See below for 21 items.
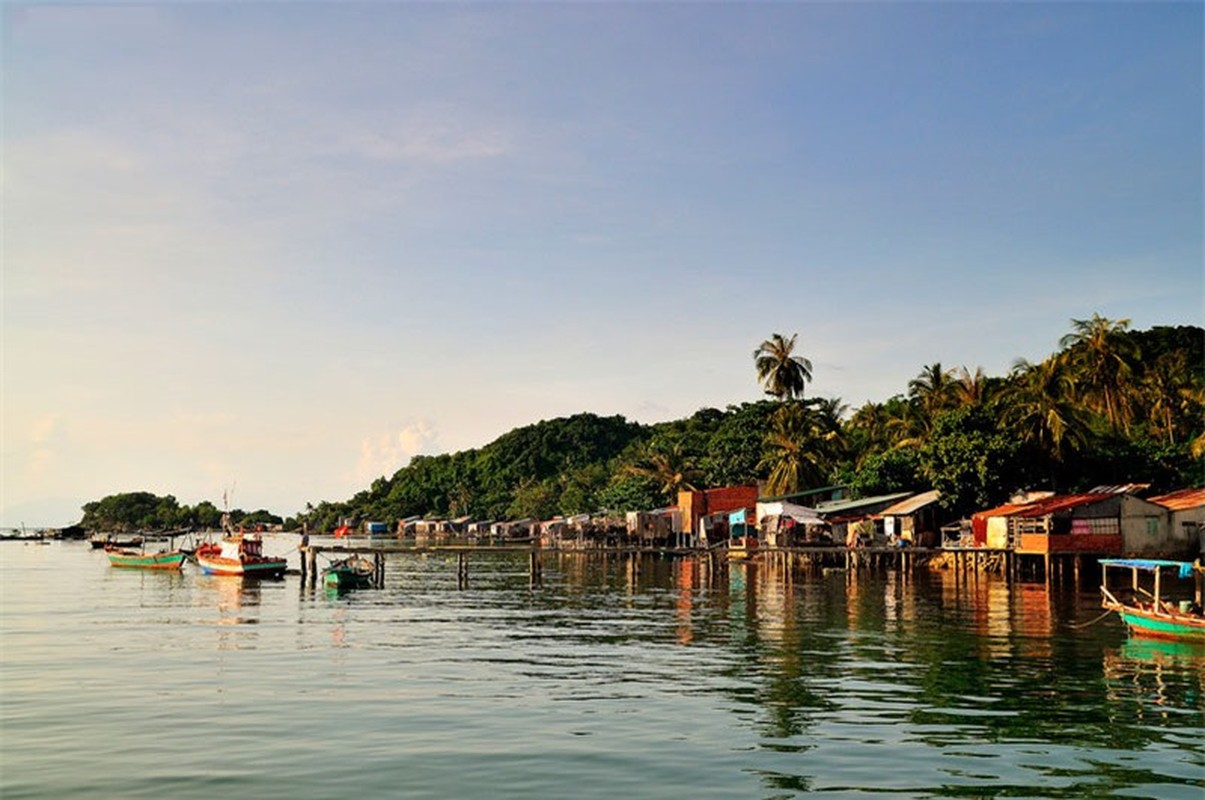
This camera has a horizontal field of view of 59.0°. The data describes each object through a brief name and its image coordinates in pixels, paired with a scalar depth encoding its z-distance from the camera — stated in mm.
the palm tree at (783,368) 104625
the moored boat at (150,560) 87688
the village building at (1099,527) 61469
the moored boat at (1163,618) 33156
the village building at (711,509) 100688
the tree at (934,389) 92188
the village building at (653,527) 108125
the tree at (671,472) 115625
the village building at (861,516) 78000
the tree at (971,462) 72312
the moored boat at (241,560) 71312
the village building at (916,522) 74625
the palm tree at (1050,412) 72875
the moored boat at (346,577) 62906
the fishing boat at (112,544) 105700
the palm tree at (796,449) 96188
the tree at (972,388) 85188
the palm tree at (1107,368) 77062
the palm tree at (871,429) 103562
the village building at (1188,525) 60781
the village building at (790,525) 80562
